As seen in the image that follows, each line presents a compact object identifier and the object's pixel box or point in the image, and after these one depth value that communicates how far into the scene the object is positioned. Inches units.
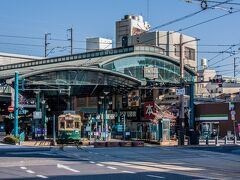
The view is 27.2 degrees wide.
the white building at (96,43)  4424.2
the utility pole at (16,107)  1936.9
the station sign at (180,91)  1761.4
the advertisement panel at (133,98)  2785.4
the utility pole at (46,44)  4276.6
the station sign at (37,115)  2124.8
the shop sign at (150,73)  2785.4
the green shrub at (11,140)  1858.8
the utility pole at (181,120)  1812.3
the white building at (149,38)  4237.2
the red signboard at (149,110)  2163.9
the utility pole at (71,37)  4142.7
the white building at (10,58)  3827.8
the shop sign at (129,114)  2843.0
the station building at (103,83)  2416.3
